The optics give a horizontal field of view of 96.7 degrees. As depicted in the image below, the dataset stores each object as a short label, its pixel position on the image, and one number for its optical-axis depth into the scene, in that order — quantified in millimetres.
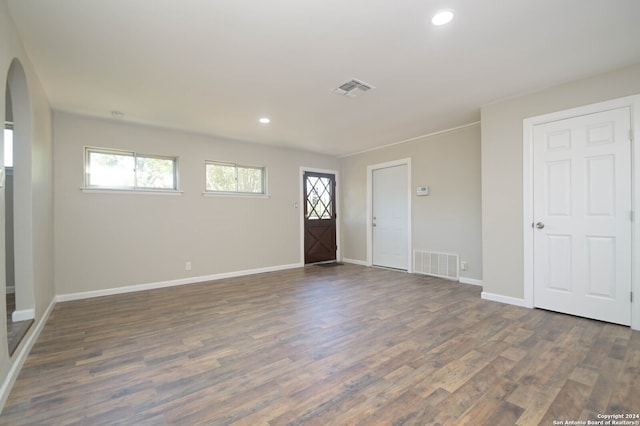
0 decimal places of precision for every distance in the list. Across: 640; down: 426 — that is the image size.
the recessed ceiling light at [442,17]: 2031
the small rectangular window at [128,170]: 4250
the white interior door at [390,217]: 5789
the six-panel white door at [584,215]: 2902
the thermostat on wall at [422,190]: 5316
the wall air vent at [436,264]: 4957
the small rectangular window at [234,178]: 5289
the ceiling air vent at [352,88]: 3111
